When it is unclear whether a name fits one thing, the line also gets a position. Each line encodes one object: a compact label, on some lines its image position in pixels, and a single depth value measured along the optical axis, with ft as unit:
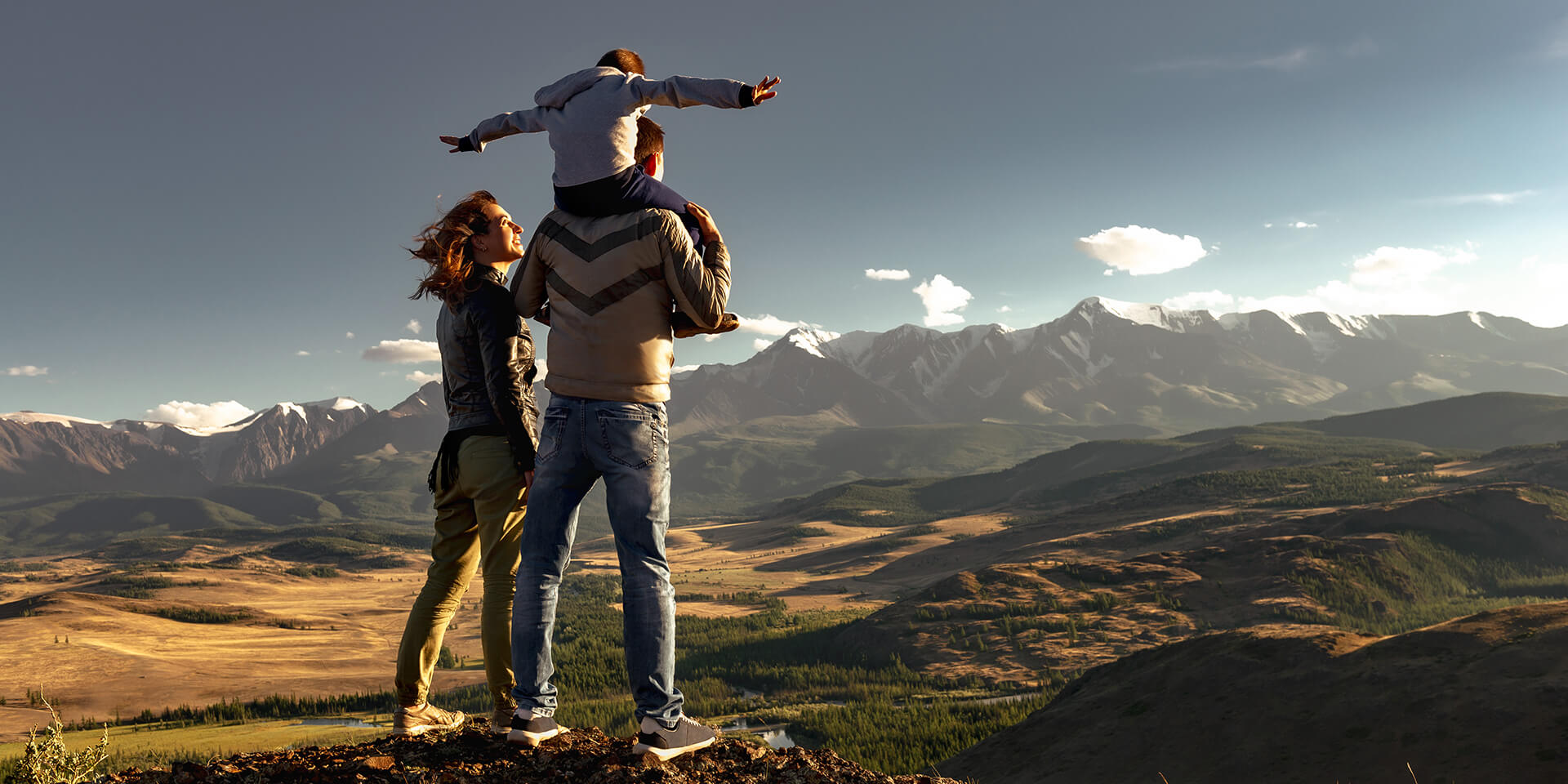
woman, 14.71
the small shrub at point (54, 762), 13.25
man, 12.19
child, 12.42
